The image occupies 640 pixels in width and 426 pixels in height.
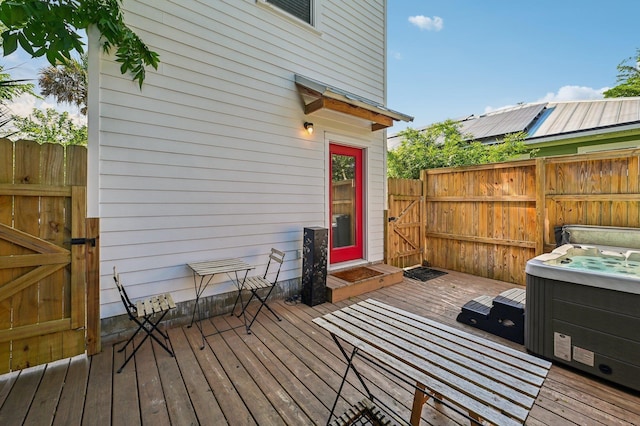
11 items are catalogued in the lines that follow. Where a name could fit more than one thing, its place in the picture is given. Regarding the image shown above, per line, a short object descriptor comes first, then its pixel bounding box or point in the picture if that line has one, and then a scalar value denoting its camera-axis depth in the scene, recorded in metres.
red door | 4.77
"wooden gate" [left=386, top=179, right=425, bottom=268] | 5.59
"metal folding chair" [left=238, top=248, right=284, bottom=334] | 3.24
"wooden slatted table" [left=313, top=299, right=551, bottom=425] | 1.06
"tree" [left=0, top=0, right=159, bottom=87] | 1.99
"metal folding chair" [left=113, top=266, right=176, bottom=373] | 2.44
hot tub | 2.11
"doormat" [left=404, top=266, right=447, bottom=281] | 5.23
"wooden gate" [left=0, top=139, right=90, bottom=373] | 2.27
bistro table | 2.99
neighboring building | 6.23
